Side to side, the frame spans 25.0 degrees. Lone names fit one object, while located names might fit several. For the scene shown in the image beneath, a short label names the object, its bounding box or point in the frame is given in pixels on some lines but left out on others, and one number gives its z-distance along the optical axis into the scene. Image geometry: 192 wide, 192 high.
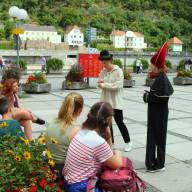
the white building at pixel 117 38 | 113.56
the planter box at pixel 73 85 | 15.94
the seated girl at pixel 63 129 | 4.04
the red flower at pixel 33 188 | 3.38
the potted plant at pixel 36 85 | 14.65
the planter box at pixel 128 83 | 17.39
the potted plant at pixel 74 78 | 15.92
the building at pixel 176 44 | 110.91
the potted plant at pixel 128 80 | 17.40
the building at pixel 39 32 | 111.81
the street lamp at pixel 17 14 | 16.06
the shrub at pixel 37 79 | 14.80
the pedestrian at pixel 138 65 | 30.75
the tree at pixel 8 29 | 98.50
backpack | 3.61
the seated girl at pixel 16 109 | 5.19
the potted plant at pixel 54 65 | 28.20
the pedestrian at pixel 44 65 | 28.28
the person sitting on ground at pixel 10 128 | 4.21
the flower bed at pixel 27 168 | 3.34
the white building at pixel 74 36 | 110.12
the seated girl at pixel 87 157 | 3.71
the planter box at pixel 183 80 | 19.07
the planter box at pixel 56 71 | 28.41
